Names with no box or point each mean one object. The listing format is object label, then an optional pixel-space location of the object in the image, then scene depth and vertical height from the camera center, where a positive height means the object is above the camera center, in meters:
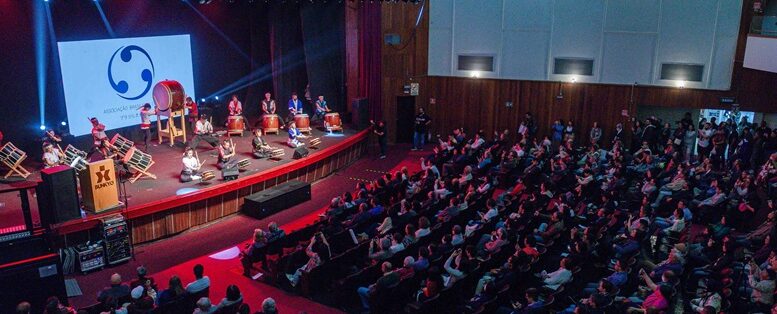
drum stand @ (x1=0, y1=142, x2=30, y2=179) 12.32 -2.18
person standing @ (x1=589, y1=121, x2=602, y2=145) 18.06 -2.33
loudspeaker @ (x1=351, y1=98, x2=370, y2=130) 18.23 -1.83
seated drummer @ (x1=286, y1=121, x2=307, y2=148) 15.62 -2.17
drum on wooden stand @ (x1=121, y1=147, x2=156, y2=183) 12.63 -2.25
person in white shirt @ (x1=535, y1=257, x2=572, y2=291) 8.46 -3.00
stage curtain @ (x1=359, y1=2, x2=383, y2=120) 18.89 -0.20
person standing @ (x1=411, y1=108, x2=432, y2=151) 19.19 -2.30
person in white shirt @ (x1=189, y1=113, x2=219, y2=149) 15.32 -2.03
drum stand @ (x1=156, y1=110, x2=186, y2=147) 15.56 -2.03
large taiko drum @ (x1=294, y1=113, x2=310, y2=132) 16.92 -1.92
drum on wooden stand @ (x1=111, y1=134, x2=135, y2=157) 13.70 -2.06
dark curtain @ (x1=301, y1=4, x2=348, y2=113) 18.97 +0.00
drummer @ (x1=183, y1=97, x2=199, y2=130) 16.06 -1.50
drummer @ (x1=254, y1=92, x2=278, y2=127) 17.20 -1.56
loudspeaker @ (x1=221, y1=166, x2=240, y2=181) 12.85 -2.51
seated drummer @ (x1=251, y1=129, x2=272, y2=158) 14.64 -2.25
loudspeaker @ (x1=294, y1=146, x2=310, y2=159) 14.70 -2.39
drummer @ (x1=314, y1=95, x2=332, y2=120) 18.01 -1.65
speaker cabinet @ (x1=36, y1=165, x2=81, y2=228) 10.15 -2.37
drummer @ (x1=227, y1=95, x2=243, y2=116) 16.94 -1.56
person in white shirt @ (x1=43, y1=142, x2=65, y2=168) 12.38 -2.11
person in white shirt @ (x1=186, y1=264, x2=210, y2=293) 8.37 -3.07
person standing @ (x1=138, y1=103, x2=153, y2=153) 15.09 -1.67
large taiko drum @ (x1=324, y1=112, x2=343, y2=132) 17.53 -1.95
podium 10.85 -2.36
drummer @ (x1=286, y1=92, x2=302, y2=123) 17.48 -1.60
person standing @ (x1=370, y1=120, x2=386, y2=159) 17.83 -2.33
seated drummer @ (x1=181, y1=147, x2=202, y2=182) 12.80 -2.38
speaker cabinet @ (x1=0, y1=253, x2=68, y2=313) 8.52 -3.14
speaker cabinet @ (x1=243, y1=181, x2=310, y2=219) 13.04 -3.13
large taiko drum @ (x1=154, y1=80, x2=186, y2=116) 15.12 -1.16
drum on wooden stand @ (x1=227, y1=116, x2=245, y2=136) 16.58 -1.99
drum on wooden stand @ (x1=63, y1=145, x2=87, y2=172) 12.09 -2.13
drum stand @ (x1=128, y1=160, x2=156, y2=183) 12.79 -2.54
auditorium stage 11.13 -2.81
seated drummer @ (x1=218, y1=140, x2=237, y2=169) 13.58 -2.29
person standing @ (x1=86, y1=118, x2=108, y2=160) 13.20 -1.79
